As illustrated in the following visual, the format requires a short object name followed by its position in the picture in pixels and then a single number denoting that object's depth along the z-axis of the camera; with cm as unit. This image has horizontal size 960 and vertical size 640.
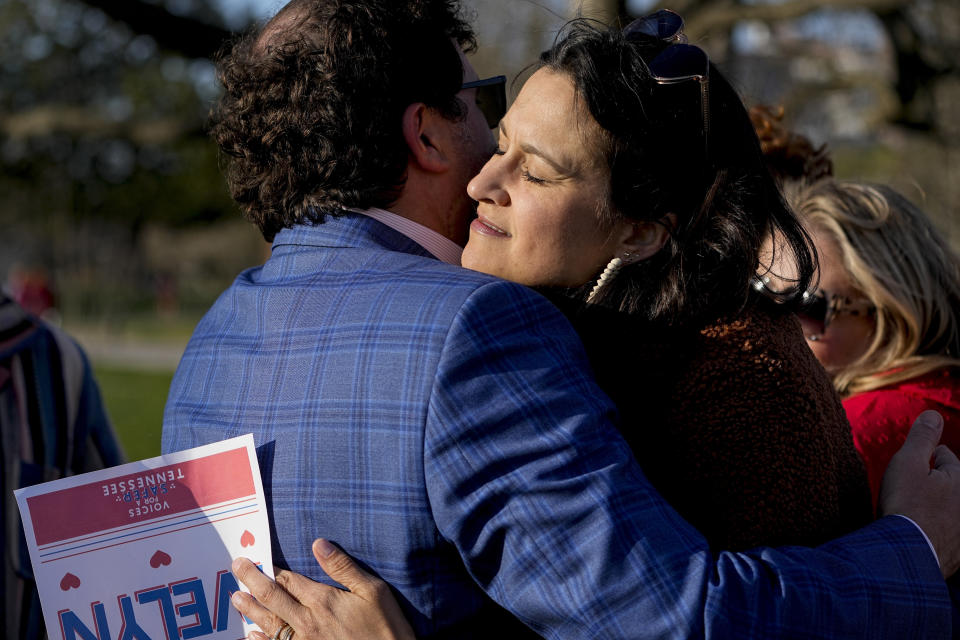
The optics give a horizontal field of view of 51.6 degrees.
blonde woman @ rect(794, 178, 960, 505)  283
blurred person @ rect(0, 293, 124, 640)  264
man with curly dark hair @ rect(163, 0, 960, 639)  151
